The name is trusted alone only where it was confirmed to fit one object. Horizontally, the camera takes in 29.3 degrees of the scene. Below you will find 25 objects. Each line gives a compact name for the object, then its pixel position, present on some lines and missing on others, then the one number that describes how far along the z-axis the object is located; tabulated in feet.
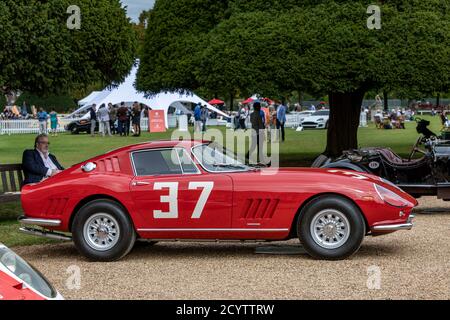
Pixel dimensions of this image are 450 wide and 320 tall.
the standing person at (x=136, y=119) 136.15
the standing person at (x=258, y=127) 77.36
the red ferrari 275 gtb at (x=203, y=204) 30.99
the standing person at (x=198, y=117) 148.87
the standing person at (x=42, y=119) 144.13
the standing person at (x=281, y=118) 122.42
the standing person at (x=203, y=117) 155.36
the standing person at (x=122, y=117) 138.54
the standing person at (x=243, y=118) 168.66
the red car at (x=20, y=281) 15.83
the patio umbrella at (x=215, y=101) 228.63
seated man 42.01
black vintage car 44.55
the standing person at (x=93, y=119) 144.46
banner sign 154.71
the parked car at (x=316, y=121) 173.17
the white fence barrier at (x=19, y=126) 161.17
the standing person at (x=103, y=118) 136.93
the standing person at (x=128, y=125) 140.56
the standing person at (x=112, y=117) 144.15
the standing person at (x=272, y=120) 142.05
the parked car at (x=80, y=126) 156.35
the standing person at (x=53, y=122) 154.41
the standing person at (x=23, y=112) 220.31
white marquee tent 163.12
